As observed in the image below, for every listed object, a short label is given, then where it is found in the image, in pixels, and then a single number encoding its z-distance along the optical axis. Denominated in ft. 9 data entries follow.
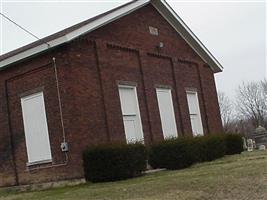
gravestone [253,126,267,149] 120.07
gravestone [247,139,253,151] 101.96
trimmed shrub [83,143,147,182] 59.00
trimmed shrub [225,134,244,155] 88.84
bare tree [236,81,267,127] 283.46
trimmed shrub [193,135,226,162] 71.49
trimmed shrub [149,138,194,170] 67.72
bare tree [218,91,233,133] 308.44
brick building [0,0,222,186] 65.26
